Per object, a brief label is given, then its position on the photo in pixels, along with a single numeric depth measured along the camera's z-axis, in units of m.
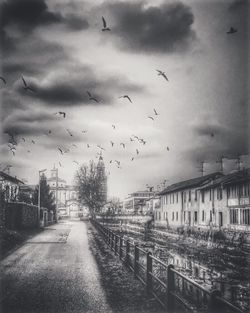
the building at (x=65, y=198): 133.38
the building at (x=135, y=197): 157.88
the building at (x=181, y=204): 47.22
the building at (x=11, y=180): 62.24
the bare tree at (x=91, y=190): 79.81
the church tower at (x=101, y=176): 82.75
